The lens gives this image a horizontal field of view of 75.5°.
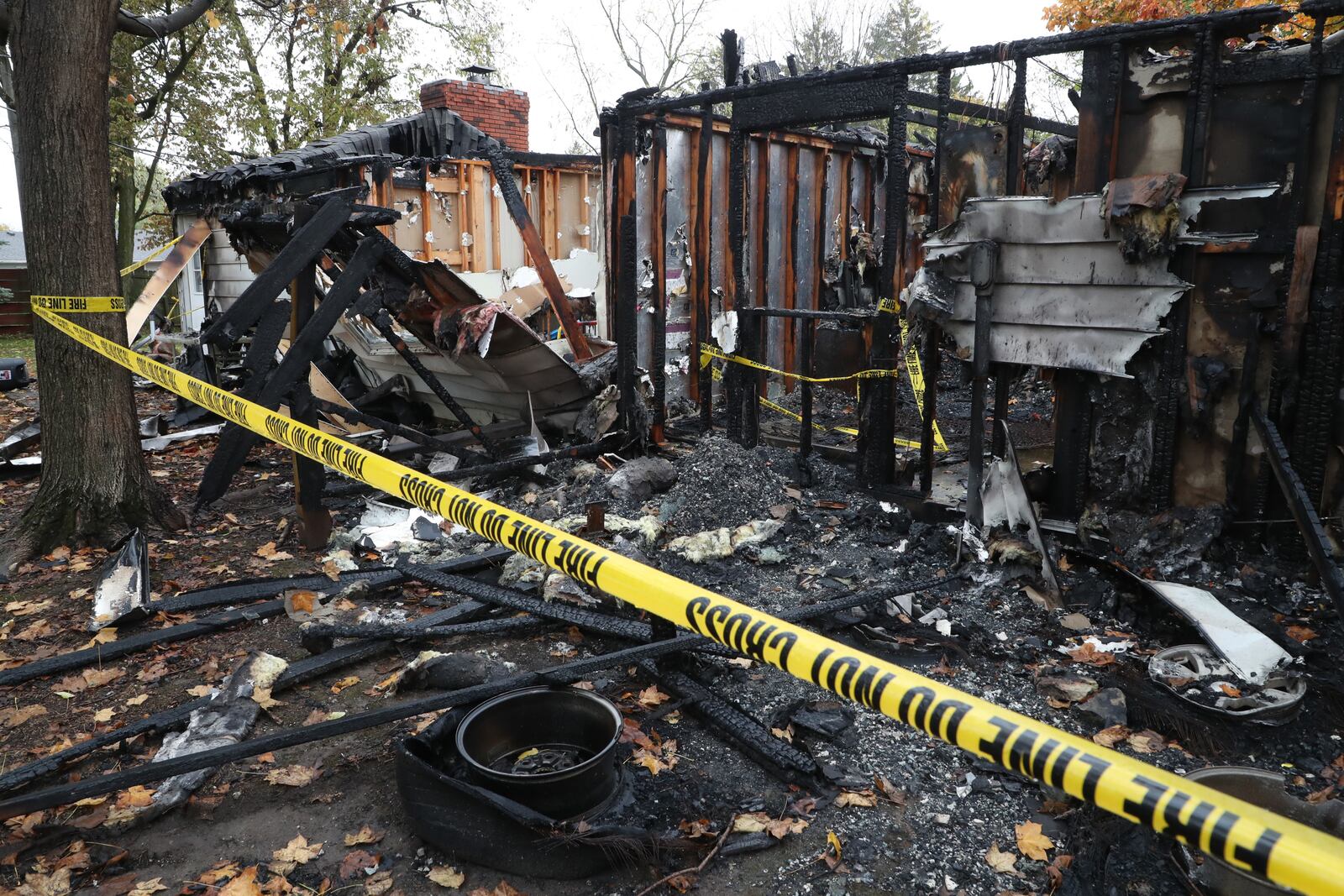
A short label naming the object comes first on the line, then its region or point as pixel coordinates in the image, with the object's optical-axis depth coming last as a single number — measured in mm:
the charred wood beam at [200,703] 3201
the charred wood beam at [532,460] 6883
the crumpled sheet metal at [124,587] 4949
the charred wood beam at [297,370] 5879
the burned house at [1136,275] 4656
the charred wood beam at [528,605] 4386
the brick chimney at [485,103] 15453
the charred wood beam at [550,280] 8516
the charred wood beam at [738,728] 3369
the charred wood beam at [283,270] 5859
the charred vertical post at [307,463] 6004
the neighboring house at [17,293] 23938
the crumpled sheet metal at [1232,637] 4004
